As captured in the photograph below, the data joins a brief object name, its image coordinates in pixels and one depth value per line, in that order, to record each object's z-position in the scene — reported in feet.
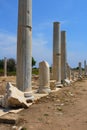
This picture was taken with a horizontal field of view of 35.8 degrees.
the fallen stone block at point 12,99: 15.30
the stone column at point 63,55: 37.52
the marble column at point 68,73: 47.55
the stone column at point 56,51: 32.58
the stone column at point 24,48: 18.20
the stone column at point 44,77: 25.20
